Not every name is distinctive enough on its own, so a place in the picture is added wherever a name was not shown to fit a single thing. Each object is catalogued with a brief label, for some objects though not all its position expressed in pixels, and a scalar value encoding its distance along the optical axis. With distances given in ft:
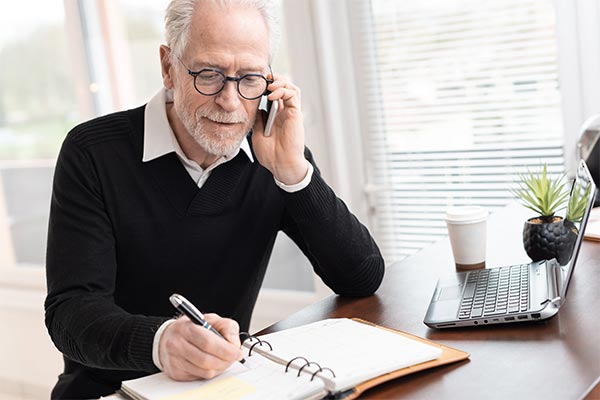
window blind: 8.48
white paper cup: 5.36
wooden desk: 3.53
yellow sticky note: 3.57
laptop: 4.25
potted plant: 4.94
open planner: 3.57
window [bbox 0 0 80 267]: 12.45
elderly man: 5.21
